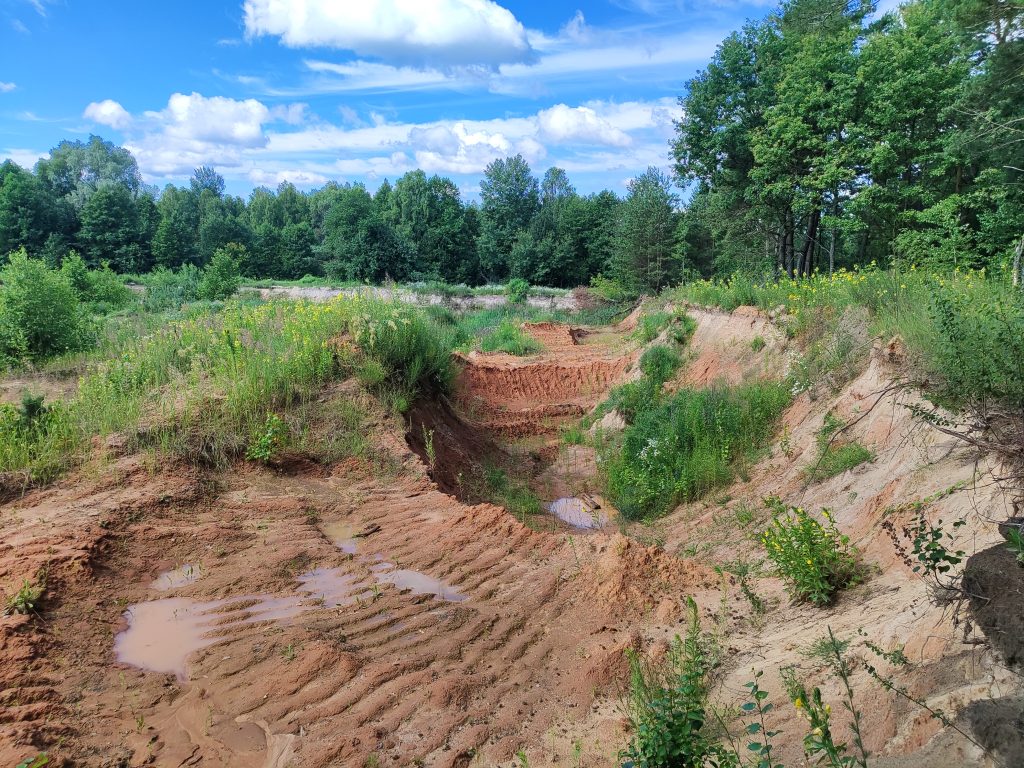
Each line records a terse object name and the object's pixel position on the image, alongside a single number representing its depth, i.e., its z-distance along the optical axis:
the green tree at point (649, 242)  33.38
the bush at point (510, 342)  22.17
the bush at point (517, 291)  37.62
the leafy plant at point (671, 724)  2.80
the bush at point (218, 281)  32.44
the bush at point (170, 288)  28.24
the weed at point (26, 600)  4.62
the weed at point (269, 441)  7.74
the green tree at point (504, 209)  61.34
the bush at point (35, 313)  12.23
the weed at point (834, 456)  6.48
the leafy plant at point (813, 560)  4.62
